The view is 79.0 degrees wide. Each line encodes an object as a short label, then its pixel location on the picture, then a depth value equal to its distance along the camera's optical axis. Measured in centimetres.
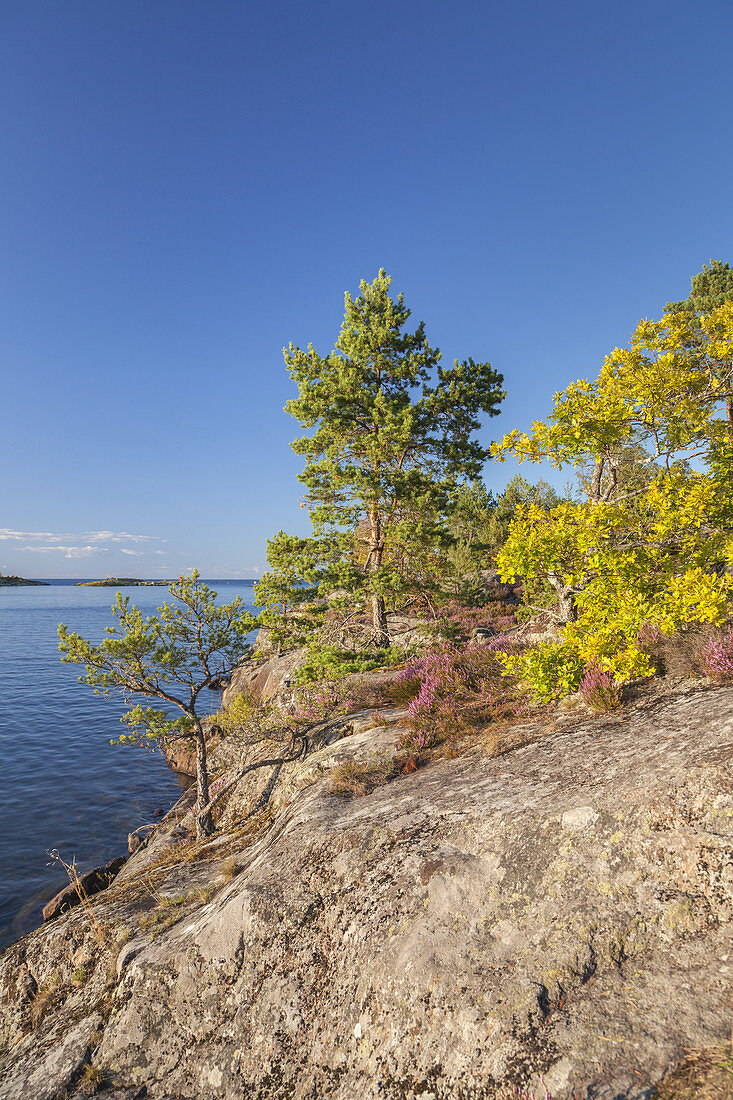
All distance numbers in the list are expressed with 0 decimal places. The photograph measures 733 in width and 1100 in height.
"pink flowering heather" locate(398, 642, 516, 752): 683
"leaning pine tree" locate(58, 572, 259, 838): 1023
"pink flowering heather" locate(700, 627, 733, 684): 486
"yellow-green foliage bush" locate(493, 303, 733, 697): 517
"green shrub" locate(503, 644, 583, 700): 543
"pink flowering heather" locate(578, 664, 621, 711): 529
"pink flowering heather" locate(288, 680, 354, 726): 1033
